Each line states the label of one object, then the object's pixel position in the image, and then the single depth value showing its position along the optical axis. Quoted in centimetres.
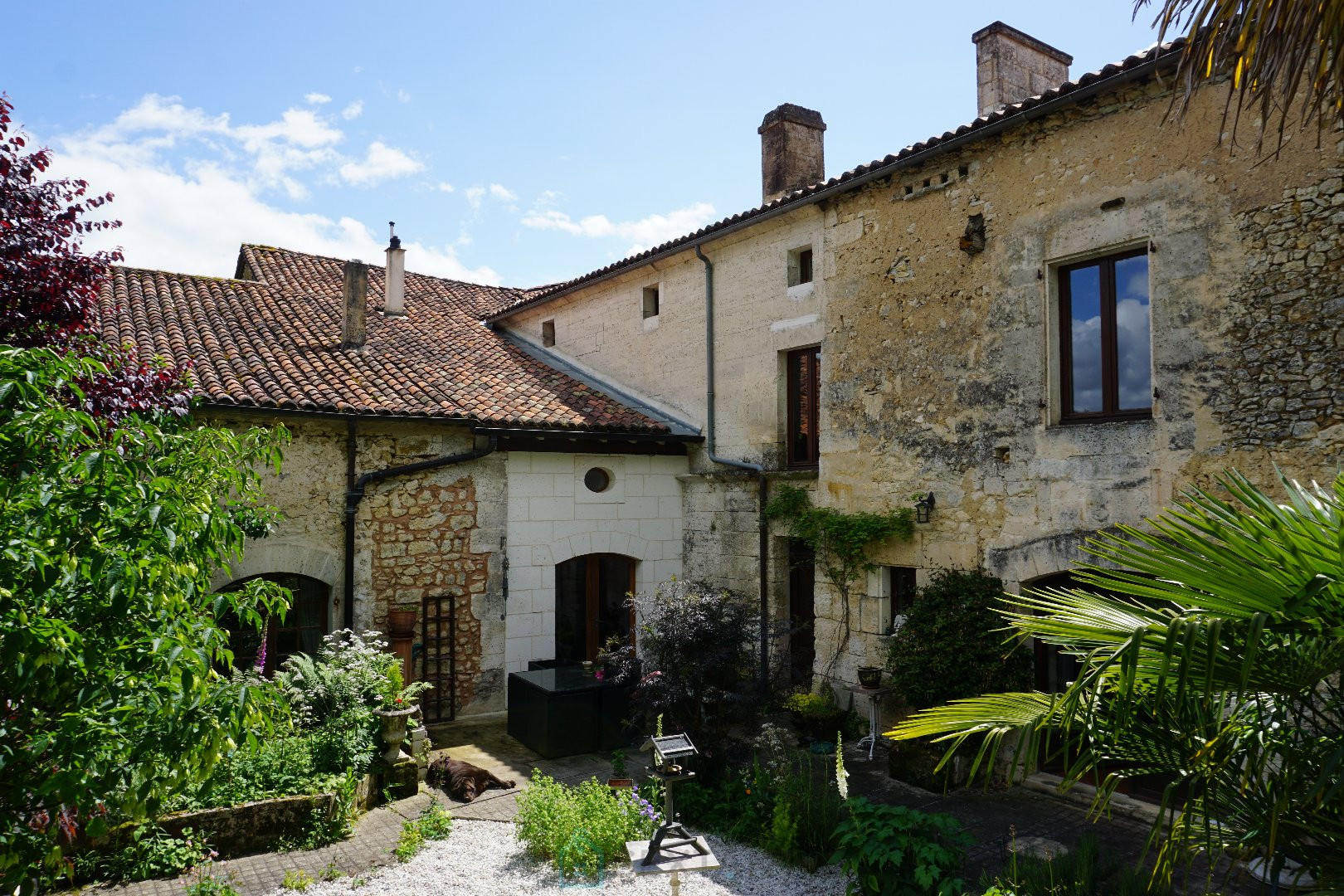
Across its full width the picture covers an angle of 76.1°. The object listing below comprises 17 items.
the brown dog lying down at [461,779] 768
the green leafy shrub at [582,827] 620
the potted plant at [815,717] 933
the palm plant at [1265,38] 350
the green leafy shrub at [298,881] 571
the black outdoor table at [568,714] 889
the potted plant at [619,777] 742
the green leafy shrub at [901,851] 508
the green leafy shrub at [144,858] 559
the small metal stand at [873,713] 884
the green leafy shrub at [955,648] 775
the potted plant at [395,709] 756
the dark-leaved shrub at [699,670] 764
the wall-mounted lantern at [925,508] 883
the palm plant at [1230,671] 260
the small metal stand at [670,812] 504
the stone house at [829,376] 680
